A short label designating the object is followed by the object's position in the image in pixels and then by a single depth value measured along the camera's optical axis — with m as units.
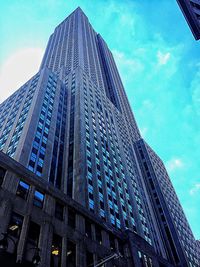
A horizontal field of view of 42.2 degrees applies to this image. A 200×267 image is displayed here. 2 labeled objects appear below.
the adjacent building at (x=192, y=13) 39.34
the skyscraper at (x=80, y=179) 29.75
